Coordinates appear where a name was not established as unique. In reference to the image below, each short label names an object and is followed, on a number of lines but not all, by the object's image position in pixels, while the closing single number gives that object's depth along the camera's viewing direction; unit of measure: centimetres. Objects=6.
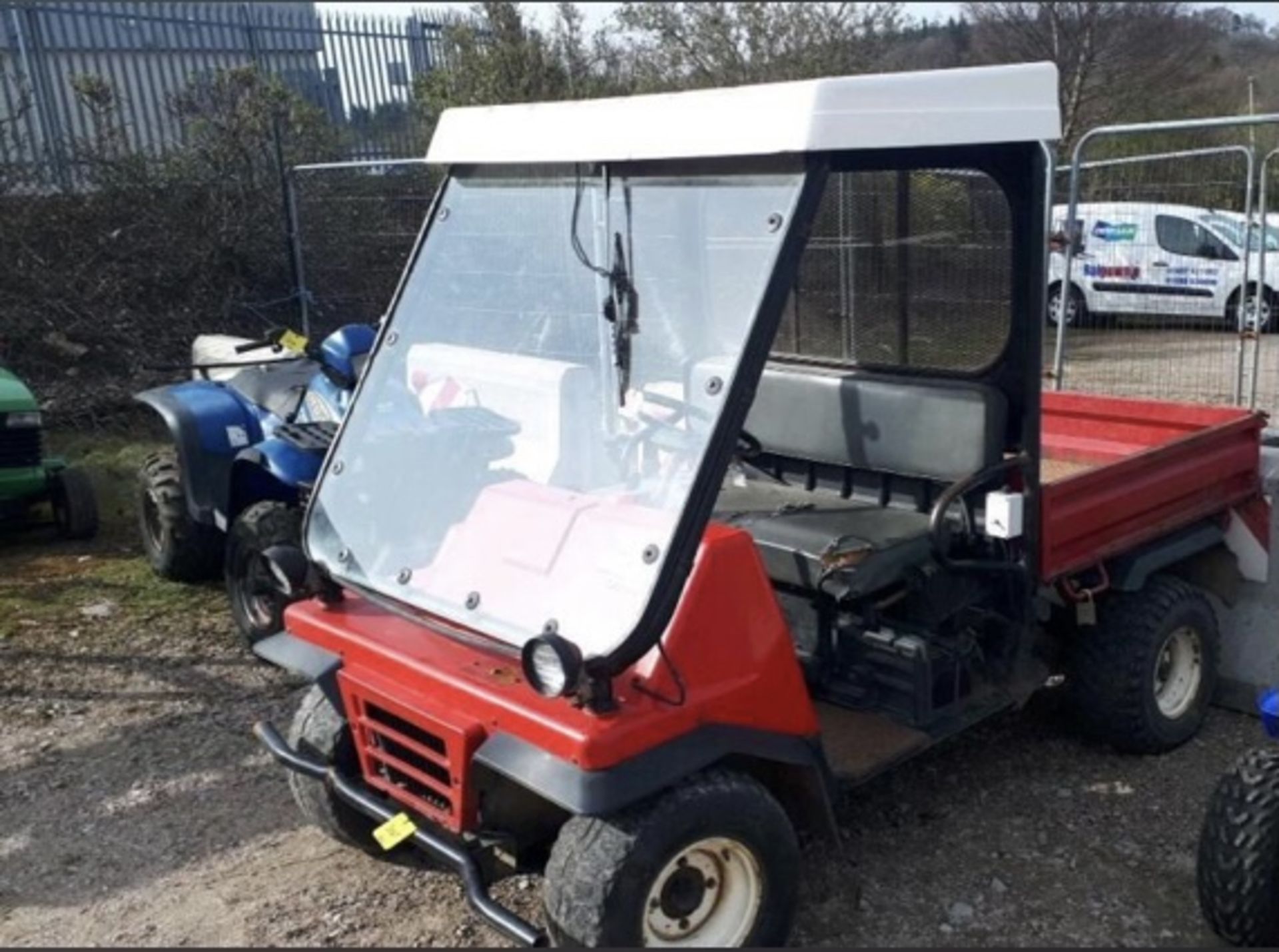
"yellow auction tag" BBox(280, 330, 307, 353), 463
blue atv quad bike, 486
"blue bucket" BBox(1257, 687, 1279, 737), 288
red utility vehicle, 257
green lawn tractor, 630
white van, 689
